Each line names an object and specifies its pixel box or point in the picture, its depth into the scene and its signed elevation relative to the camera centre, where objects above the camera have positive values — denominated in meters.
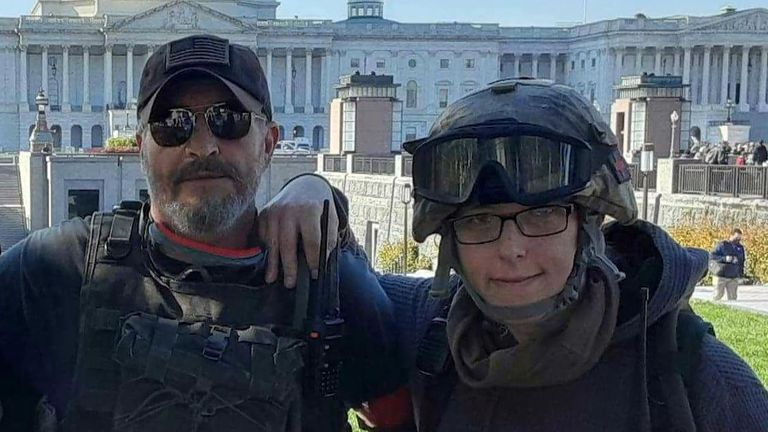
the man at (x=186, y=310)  2.40 -0.40
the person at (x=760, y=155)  25.19 +0.31
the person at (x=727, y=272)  13.31 -1.44
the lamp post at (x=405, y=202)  18.28 -0.91
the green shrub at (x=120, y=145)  36.63 +0.25
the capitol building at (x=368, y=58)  77.62 +8.27
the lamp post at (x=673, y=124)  23.06 +0.97
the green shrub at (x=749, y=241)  15.87 -1.25
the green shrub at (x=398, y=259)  20.06 -2.14
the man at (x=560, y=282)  1.94 -0.24
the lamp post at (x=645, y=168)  18.54 -0.07
